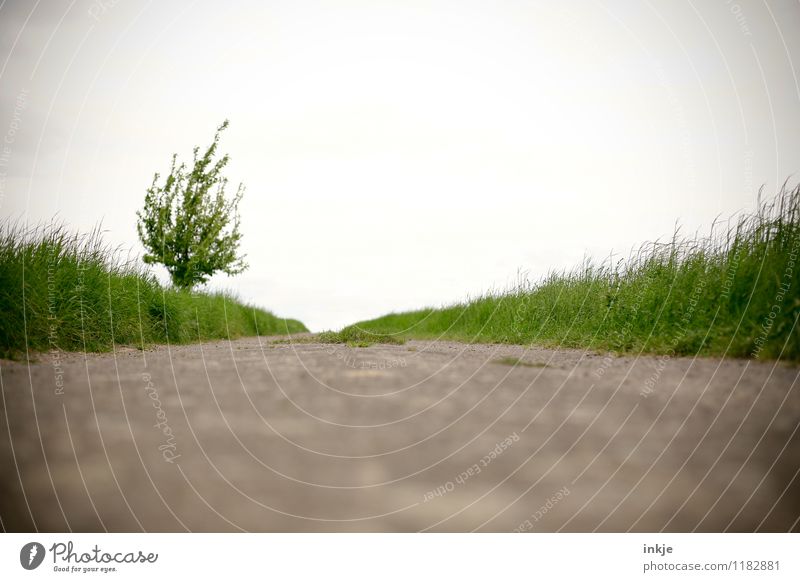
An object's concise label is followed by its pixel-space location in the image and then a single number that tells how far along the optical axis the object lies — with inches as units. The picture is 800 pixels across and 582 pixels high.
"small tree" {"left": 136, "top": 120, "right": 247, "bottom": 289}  383.9
